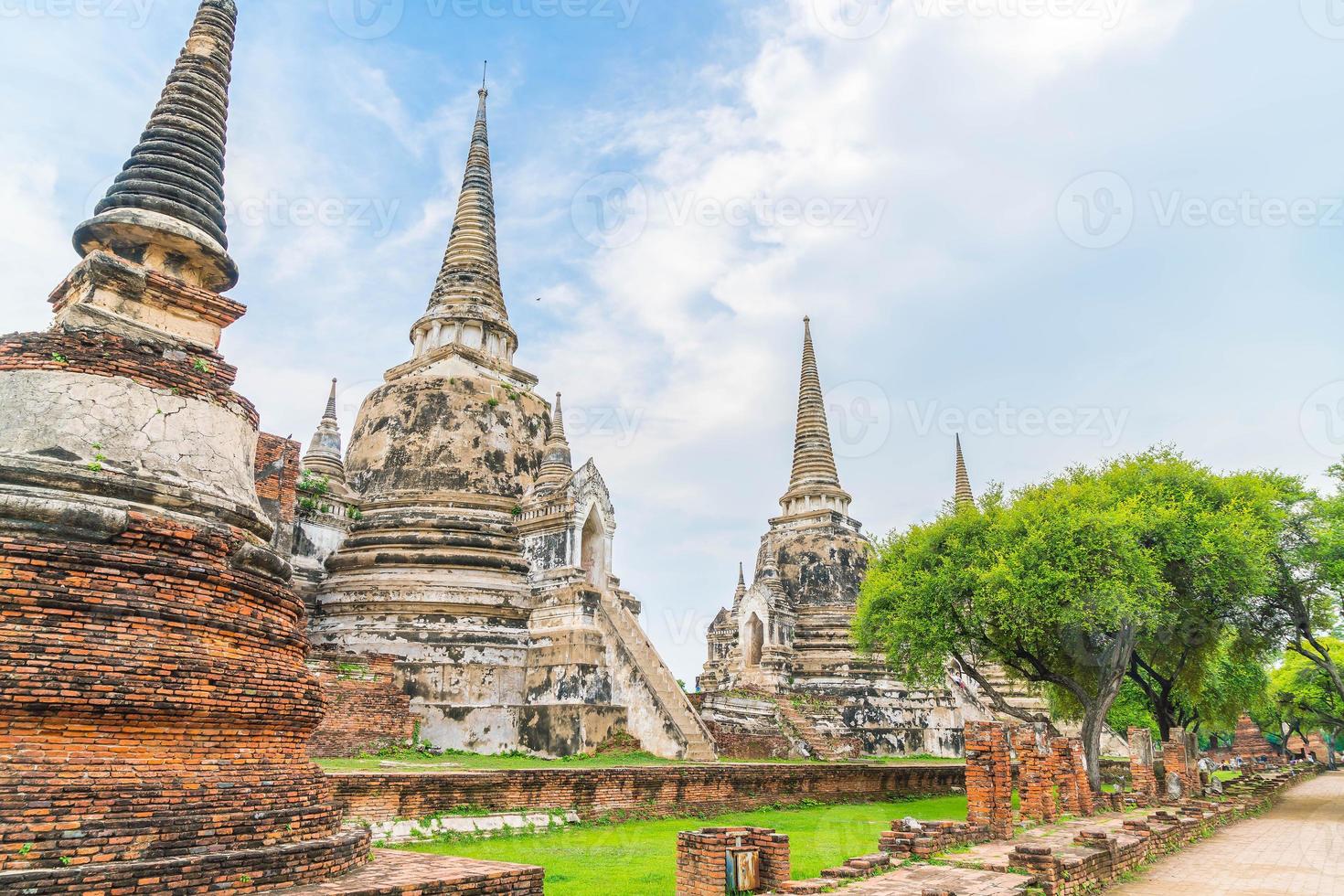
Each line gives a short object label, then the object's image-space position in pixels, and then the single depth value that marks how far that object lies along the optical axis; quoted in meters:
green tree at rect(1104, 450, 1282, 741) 21.25
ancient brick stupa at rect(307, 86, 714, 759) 19.81
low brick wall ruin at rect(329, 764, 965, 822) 12.18
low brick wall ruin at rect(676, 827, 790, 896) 8.63
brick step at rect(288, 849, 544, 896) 6.59
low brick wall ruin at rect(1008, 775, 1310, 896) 9.93
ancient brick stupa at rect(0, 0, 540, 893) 6.12
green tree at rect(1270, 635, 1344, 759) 41.41
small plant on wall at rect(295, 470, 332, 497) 23.36
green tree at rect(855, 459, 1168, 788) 20.12
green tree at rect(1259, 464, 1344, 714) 22.51
